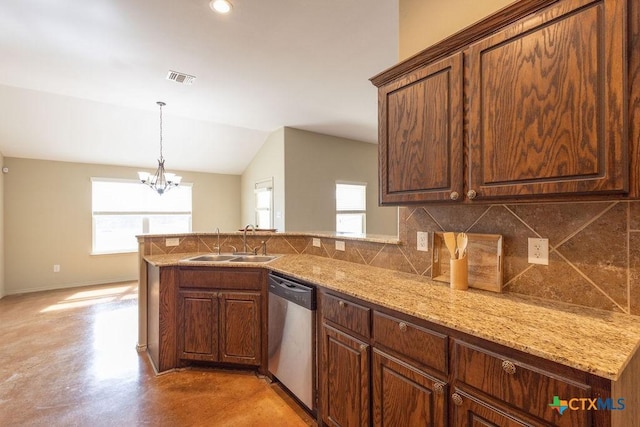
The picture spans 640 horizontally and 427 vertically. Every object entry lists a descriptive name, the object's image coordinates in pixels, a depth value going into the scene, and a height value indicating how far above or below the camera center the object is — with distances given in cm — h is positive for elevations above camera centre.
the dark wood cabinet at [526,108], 98 +44
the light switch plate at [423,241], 188 -18
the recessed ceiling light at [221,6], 208 +153
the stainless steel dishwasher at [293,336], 184 -84
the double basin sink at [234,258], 270 -41
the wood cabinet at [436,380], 86 -61
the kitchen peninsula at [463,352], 86 -51
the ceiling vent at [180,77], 318 +156
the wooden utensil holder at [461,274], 159 -33
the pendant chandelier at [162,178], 422 +57
